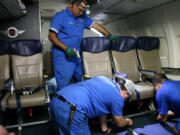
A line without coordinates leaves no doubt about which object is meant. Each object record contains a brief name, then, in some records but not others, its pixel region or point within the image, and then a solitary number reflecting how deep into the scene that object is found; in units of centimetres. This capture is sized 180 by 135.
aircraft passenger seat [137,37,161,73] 373
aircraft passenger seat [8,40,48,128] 299
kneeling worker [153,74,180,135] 212
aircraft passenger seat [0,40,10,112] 288
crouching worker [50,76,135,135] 166
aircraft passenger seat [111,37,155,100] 348
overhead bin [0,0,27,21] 262
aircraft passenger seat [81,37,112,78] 327
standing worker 287
